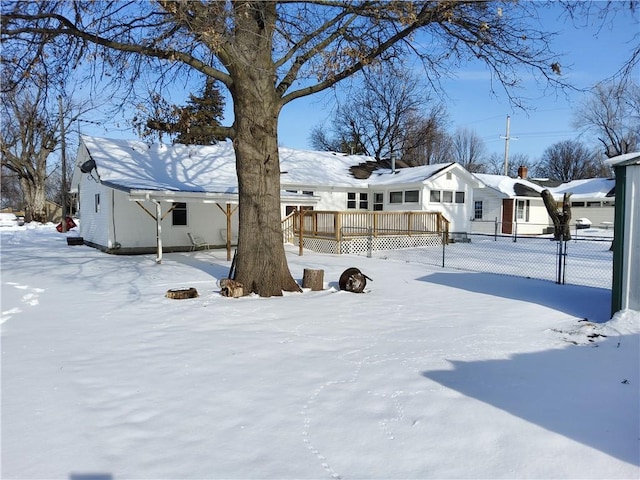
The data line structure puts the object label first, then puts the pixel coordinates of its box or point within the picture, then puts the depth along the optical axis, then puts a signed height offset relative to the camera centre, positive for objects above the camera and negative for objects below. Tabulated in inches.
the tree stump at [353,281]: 368.5 -50.0
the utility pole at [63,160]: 1207.1 +178.2
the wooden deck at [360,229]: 693.9 -10.9
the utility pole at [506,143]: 1636.4 +319.0
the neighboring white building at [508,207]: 1152.2 +44.3
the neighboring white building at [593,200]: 1303.4 +70.4
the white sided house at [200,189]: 636.7 +59.1
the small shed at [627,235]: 247.8 -6.5
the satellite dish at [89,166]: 646.5 +83.9
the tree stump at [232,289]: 340.5 -52.4
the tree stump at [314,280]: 378.6 -50.2
